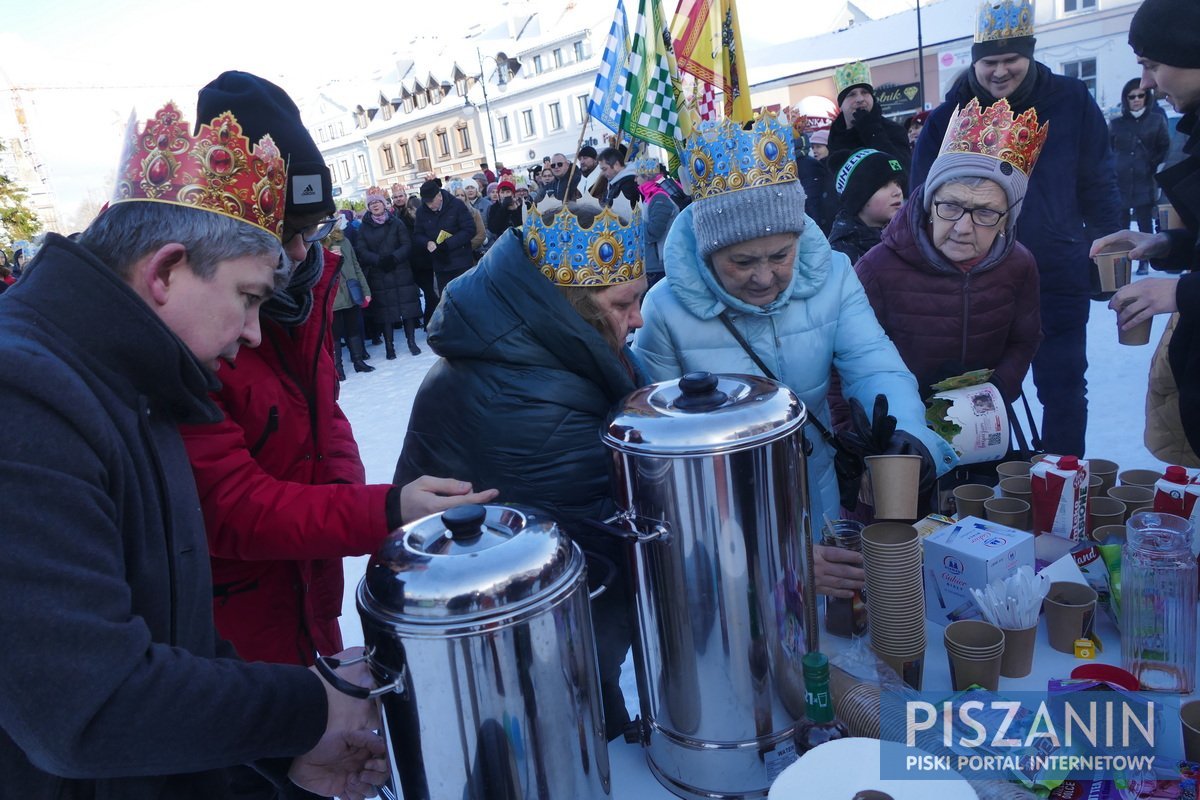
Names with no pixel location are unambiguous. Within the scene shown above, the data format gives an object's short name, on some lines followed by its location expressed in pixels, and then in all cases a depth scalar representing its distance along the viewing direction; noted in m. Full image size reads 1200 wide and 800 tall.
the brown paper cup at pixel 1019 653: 1.18
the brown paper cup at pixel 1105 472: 1.72
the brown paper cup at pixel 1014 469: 1.77
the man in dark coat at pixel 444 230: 8.64
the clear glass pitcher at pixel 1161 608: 1.12
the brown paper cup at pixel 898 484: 1.22
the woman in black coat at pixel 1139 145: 7.62
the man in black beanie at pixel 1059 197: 3.12
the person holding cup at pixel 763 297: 1.79
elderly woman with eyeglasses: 2.25
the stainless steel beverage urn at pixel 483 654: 0.79
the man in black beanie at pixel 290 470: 1.25
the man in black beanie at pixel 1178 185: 1.64
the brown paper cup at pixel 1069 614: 1.23
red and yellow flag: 3.41
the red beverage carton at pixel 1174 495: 1.39
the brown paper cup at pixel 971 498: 1.63
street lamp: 36.38
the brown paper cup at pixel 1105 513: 1.53
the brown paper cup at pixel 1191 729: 0.94
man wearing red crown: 0.75
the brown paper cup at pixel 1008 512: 1.54
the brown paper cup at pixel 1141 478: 1.67
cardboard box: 1.27
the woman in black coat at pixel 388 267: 8.34
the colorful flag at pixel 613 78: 3.82
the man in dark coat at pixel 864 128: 4.38
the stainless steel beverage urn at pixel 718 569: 0.94
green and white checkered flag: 3.47
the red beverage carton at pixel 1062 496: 1.50
